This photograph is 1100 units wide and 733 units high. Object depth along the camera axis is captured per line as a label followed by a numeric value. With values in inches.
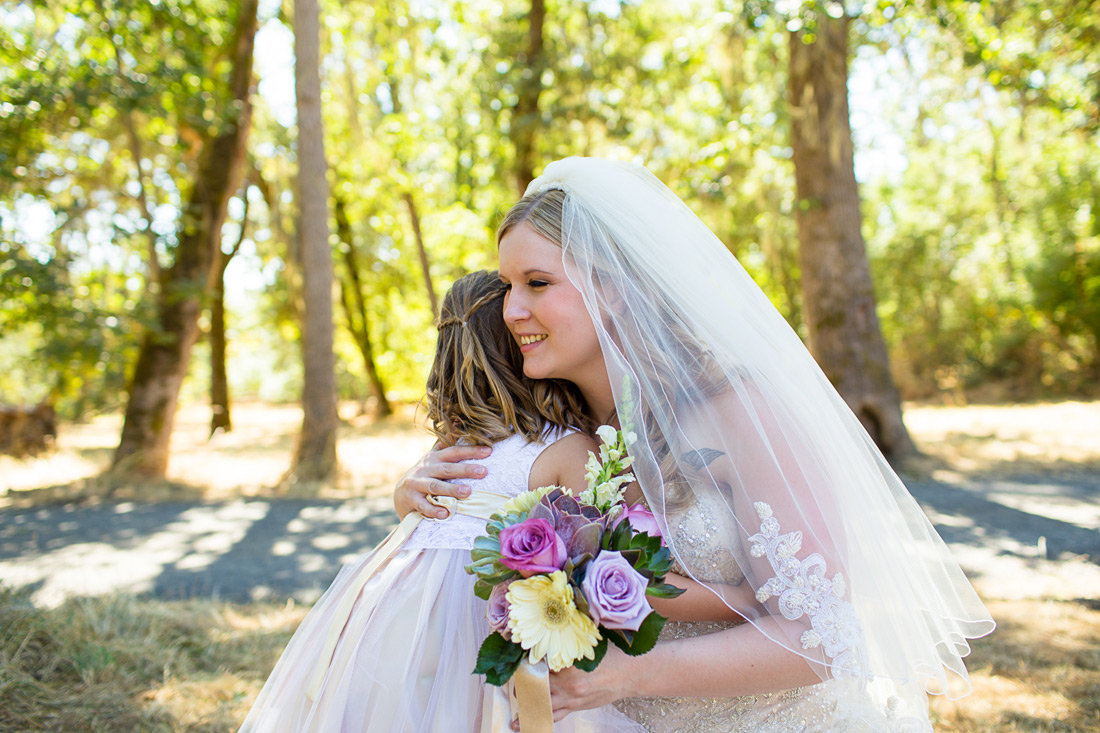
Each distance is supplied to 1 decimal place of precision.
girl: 75.5
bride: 66.6
